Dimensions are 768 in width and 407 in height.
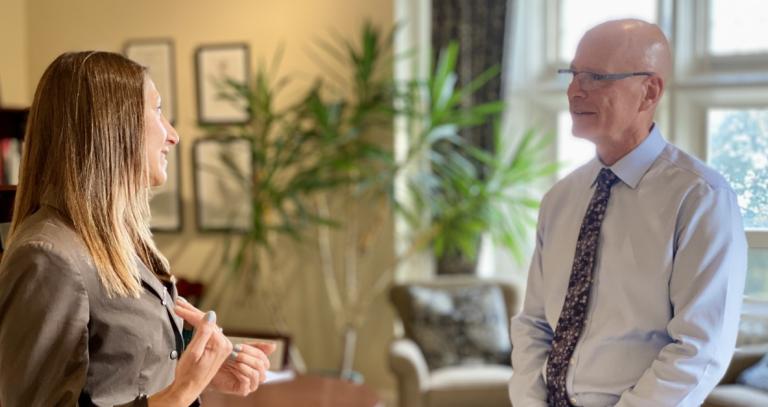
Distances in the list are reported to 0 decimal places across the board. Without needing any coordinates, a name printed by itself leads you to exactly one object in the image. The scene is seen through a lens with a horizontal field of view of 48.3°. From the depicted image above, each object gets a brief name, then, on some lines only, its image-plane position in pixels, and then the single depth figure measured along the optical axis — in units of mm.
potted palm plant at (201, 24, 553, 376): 4586
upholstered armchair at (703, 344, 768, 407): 2713
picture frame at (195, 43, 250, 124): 5160
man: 1704
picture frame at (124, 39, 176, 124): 5301
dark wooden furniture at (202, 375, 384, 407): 3498
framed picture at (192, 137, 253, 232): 5137
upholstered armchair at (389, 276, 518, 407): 4055
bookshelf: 4316
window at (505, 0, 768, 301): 2102
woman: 1263
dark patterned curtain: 4801
